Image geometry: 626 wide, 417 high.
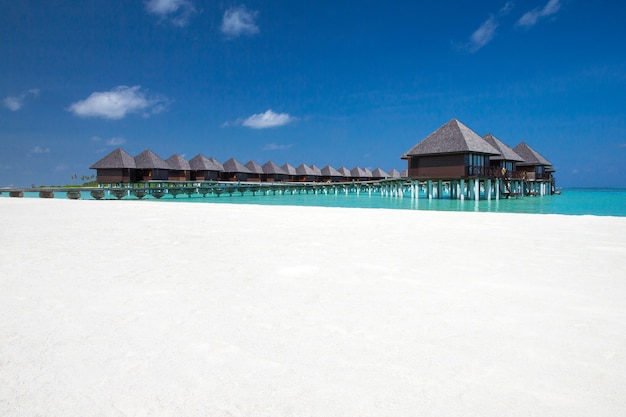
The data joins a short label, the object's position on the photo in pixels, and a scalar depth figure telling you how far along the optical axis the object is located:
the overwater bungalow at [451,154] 28.52
